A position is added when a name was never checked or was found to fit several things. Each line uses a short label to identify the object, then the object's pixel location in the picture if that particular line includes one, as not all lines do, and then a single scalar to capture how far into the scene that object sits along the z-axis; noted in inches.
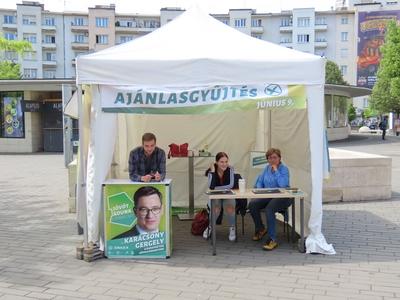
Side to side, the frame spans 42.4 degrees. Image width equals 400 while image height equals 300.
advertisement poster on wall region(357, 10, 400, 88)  3075.8
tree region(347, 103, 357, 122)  2573.8
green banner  233.0
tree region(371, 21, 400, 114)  1109.2
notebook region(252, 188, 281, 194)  246.8
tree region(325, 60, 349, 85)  2488.8
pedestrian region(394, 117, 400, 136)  1703.2
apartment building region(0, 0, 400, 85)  3292.3
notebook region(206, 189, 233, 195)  247.2
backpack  278.4
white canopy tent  229.0
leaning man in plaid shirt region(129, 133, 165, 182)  254.2
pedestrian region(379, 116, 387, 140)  1393.7
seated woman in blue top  251.0
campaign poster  233.9
